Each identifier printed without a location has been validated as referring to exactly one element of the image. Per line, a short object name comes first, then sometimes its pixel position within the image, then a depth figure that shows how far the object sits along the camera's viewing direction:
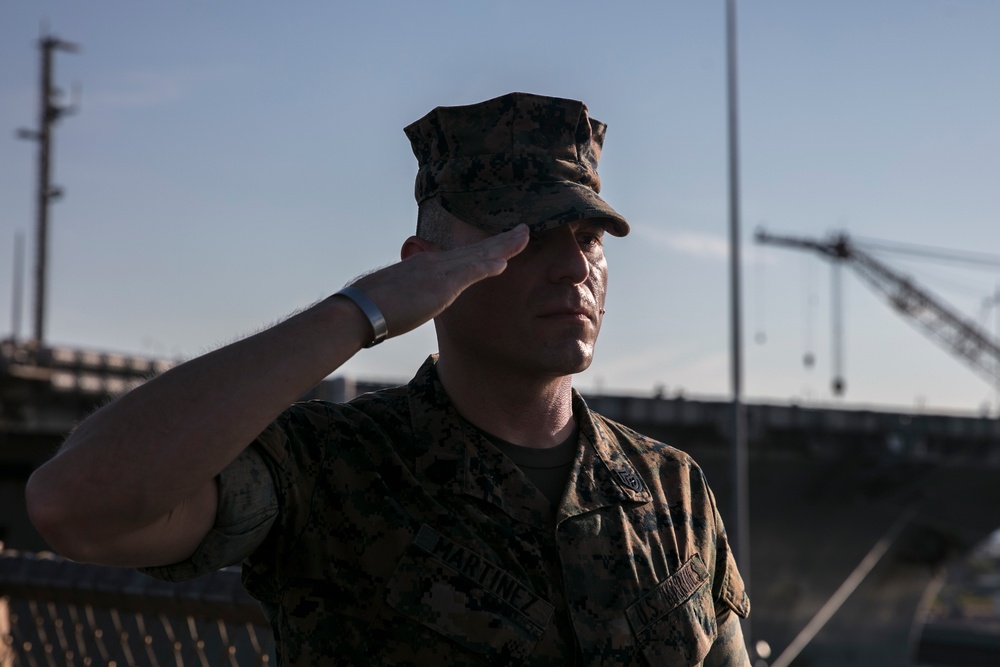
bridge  32.97
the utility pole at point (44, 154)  32.19
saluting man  1.79
